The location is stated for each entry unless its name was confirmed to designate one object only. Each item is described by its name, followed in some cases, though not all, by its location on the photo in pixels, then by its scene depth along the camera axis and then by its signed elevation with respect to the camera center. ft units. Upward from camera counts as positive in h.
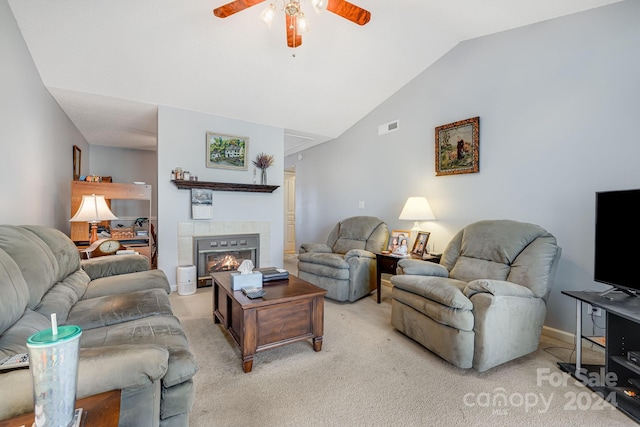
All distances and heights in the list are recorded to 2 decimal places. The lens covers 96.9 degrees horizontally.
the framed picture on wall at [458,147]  10.43 +2.46
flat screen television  5.83 -0.63
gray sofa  3.06 -1.85
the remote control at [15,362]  2.80 -1.55
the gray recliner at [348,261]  11.21 -2.06
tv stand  5.51 -2.93
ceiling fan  6.66 +4.89
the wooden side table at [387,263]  10.71 -2.05
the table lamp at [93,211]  9.97 -0.02
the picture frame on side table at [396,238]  11.71 -1.15
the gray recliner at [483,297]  6.44 -2.10
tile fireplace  13.14 -1.17
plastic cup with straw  2.11 -1.25
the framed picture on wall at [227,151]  13.66 +2.96
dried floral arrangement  14.84 +2.60
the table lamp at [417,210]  11.28 +0.02
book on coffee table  8.43 -1.95
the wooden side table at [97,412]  2.26 -1.78
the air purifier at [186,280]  12.36 -3.03
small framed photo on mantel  13.25 +0.35
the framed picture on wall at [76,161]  14.55 +2.63
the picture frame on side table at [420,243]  11.09 -1.32
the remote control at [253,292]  6.90 -2.04
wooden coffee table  6.52 -2.65
